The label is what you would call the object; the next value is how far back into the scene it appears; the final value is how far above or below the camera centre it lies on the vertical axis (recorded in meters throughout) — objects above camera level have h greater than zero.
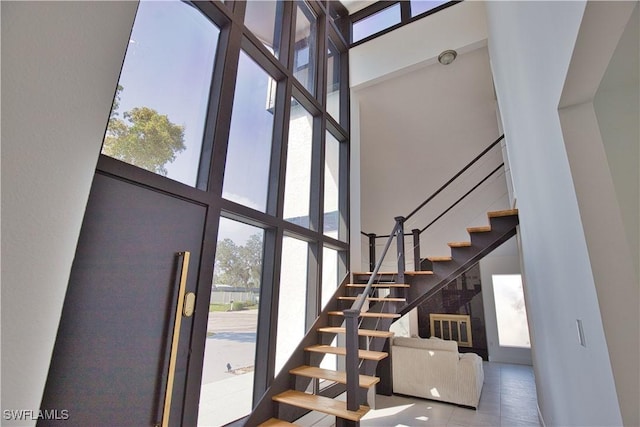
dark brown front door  1.53 -0.12
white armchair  3.96 -0.91
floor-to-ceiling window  2.14 +1.10
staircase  2.49 -0.38
